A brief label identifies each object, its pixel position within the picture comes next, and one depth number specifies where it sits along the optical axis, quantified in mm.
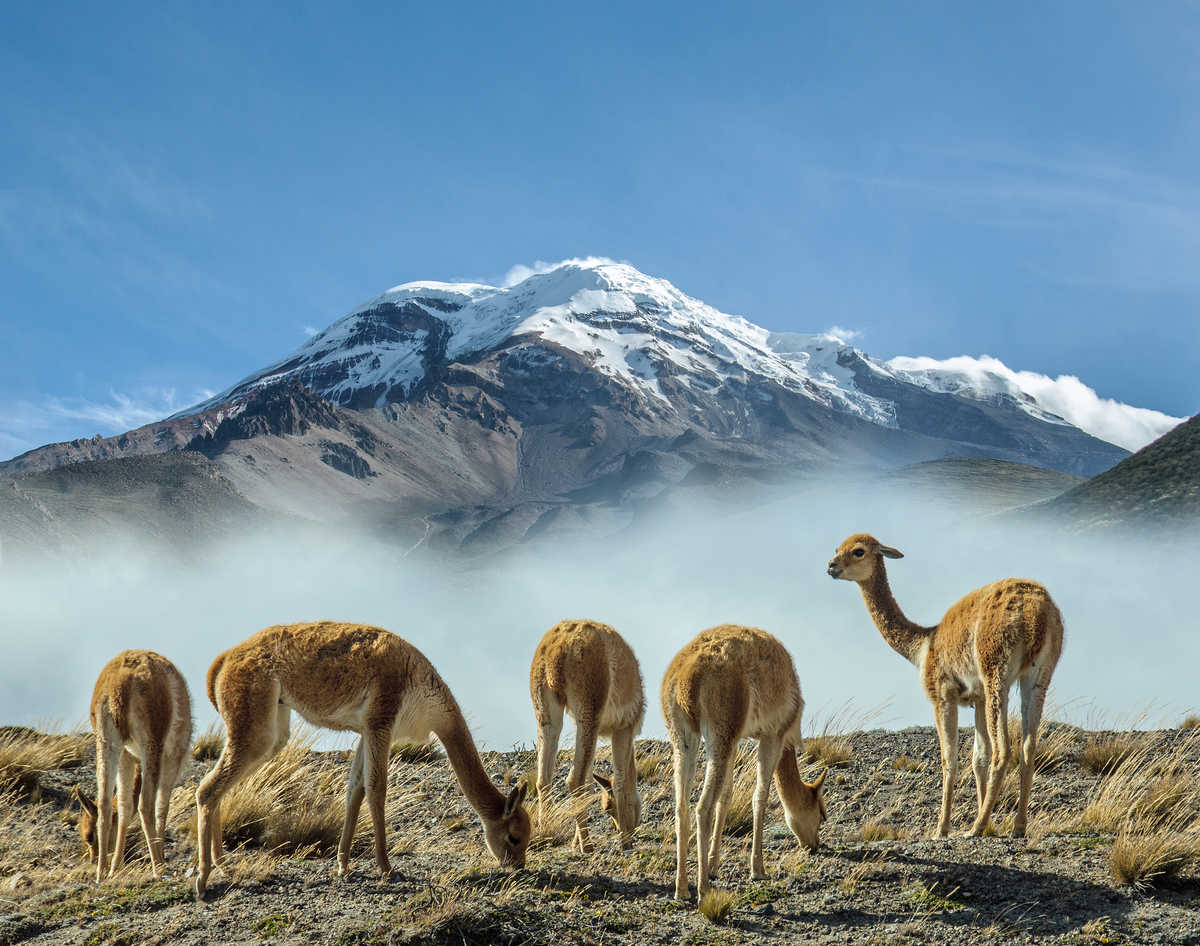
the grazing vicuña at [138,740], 8133
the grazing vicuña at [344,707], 7117
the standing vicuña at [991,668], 8086
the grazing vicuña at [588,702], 8617
